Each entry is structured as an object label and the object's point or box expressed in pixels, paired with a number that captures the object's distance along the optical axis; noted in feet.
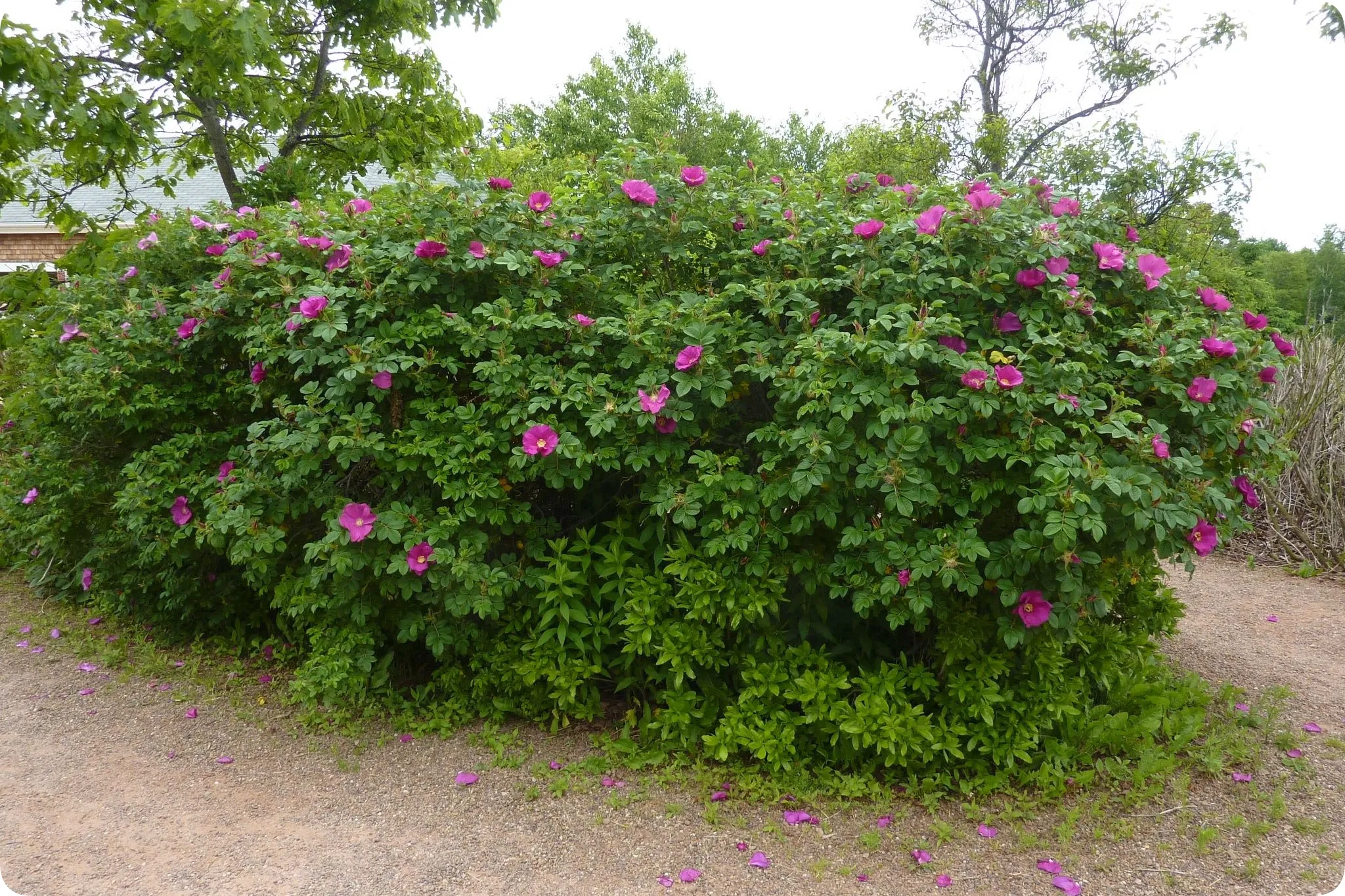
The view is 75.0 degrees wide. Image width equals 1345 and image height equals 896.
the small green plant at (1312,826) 8.86
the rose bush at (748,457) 8.50
